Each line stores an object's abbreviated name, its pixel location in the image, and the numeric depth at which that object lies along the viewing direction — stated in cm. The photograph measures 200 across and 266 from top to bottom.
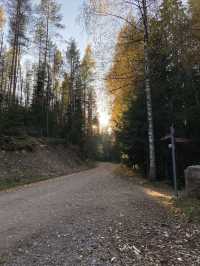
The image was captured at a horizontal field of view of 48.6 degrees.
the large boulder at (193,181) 598
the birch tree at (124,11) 1022
